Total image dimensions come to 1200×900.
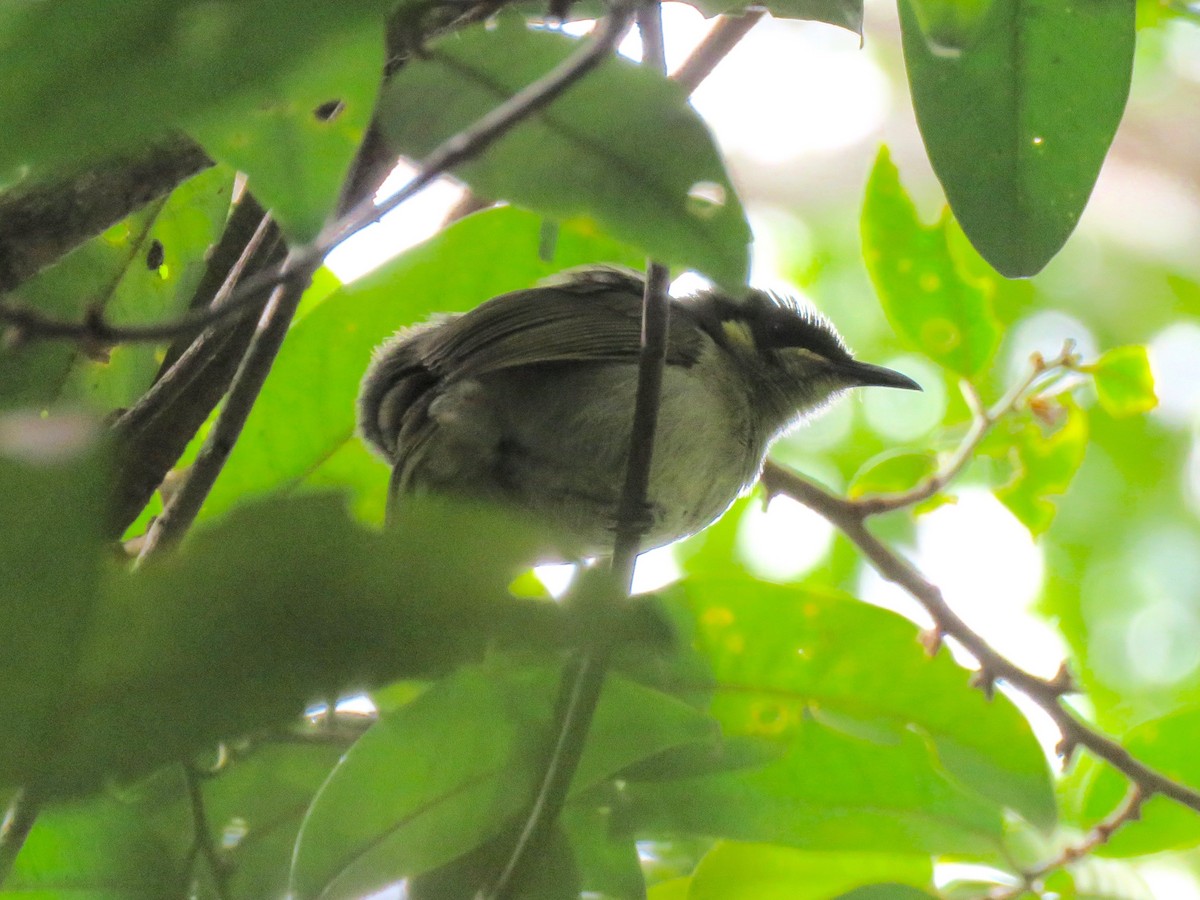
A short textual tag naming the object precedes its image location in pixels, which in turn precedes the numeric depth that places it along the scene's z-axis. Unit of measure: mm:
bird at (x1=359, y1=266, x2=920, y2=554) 6484
